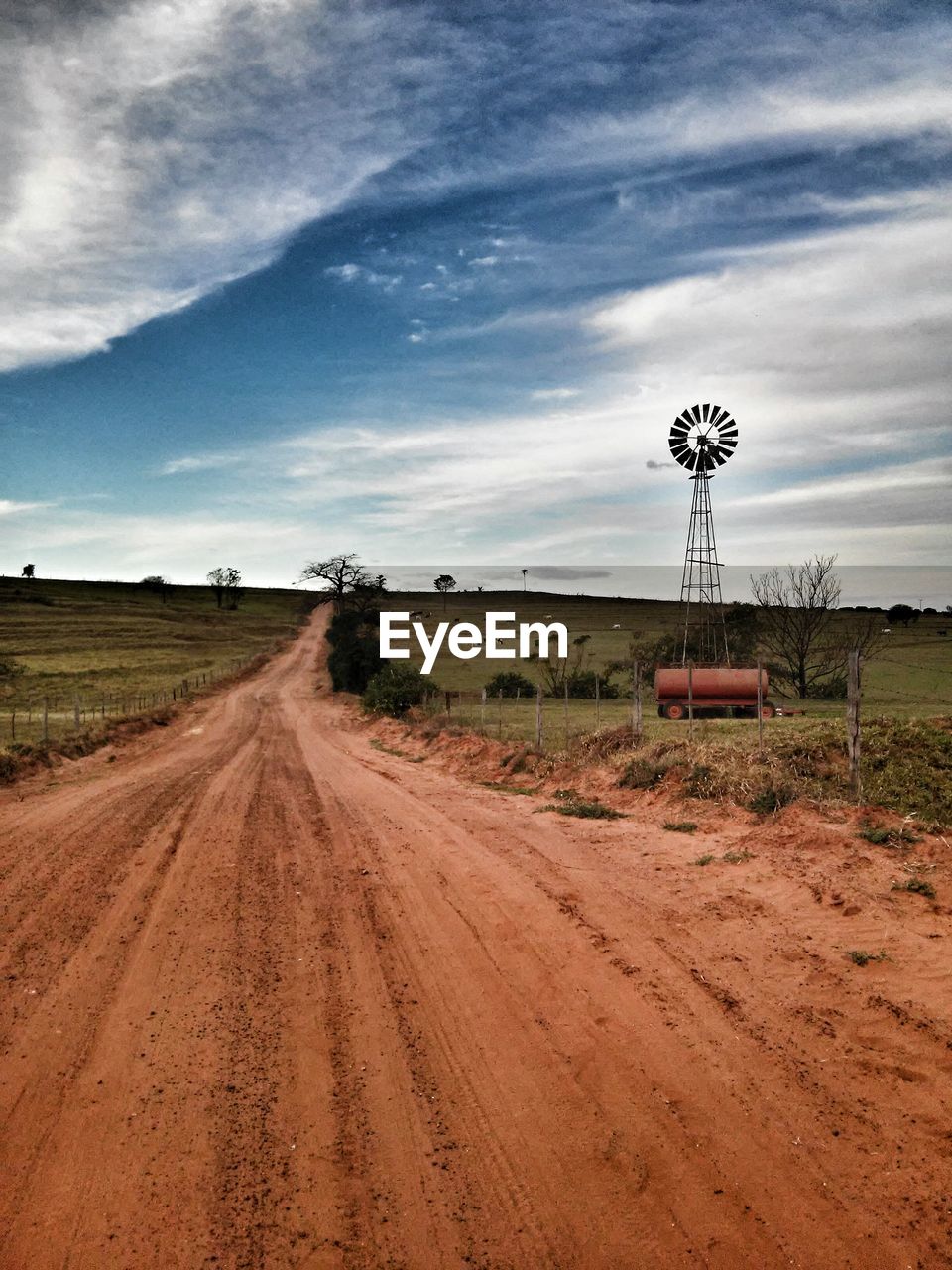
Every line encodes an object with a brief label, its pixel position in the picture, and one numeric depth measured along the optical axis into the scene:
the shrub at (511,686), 47.22
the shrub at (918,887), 8.94
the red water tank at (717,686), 32.75
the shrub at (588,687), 46.62
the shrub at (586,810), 14.27
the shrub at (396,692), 35.50
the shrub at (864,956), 7.59
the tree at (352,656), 50.56
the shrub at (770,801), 12.70
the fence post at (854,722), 12.61
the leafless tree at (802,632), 46.19
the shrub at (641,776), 15.41
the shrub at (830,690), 45.06
